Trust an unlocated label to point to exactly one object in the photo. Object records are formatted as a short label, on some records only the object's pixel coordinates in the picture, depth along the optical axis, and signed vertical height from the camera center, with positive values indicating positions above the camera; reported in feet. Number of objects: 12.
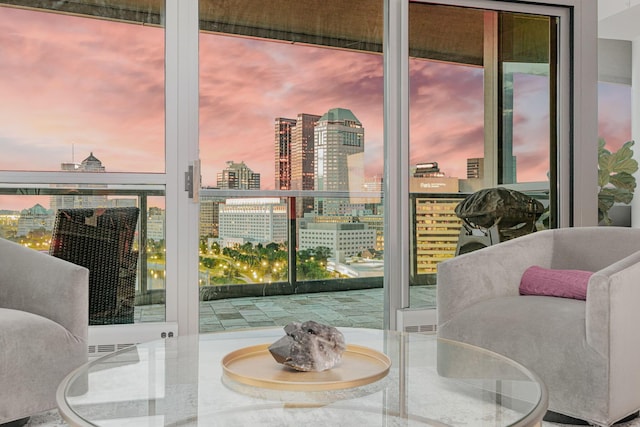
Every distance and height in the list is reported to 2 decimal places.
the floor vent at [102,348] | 10.12 -2.42
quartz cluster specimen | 5.01 -1.22
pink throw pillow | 8.41 -1.14
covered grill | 12.39 -0.26
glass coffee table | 4.30 -1.50
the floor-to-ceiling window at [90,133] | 10.00 +1.28
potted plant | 20.25 +0.93
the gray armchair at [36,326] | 6.91 -1.46
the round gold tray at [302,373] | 4.71 -1.42
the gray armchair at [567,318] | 6.91 -1.46
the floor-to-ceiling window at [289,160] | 10.96 +0.86
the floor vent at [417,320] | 11.73 -2.27
